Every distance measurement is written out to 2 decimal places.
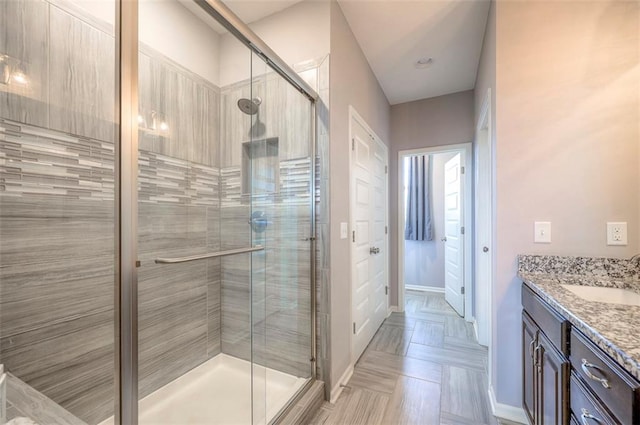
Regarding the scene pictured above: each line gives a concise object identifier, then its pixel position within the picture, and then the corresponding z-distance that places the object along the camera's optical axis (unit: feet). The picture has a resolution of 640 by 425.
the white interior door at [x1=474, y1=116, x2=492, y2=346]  7.88
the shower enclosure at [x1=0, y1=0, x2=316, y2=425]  3.85
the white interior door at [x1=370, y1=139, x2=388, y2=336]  9.37
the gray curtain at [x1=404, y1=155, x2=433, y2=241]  14.96
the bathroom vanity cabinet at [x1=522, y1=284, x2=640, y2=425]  2.27
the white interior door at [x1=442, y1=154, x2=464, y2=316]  10.90
